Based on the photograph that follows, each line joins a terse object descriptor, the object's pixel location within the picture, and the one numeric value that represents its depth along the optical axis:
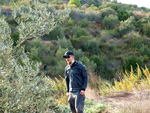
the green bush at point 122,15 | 46.72
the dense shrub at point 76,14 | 45.56
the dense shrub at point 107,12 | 48.21
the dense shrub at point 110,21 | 43.16
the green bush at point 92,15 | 46.25
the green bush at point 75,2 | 60.38
